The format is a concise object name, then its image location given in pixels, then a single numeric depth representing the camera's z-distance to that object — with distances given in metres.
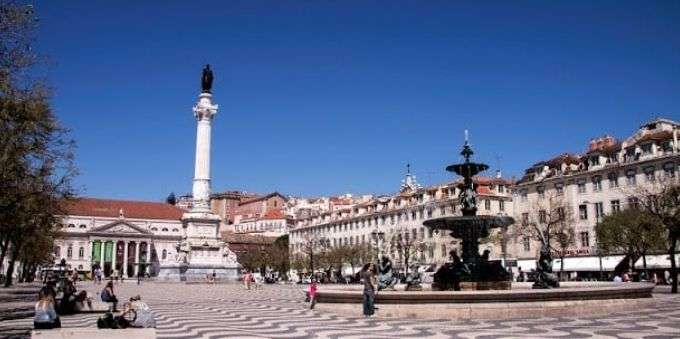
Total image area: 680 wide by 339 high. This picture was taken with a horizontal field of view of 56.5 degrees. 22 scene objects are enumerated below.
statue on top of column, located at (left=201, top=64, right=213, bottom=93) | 70.00
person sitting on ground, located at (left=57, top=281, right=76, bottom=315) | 20.94
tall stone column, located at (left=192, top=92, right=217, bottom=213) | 65.50
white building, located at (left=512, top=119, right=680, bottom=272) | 55.88
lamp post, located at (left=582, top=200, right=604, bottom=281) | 54.36
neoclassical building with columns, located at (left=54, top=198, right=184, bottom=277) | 134.00
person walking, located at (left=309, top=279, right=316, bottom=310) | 22.26
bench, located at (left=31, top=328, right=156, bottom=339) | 11.41
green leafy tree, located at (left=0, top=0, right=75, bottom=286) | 19.88
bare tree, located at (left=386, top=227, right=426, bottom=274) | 77.81
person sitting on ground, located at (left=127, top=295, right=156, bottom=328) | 13.87
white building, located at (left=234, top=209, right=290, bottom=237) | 142.00
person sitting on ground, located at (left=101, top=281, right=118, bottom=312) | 22.05
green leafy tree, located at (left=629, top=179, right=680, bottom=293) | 33.31
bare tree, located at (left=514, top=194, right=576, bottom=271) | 58.75
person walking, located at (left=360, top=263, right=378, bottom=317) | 18.61
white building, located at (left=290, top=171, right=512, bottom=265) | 77.25
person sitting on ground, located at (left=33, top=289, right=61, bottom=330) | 12.92
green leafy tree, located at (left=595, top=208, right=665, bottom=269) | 44.09
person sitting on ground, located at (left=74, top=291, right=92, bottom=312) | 21.50
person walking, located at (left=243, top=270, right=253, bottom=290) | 45.25
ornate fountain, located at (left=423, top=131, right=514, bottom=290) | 23.14
